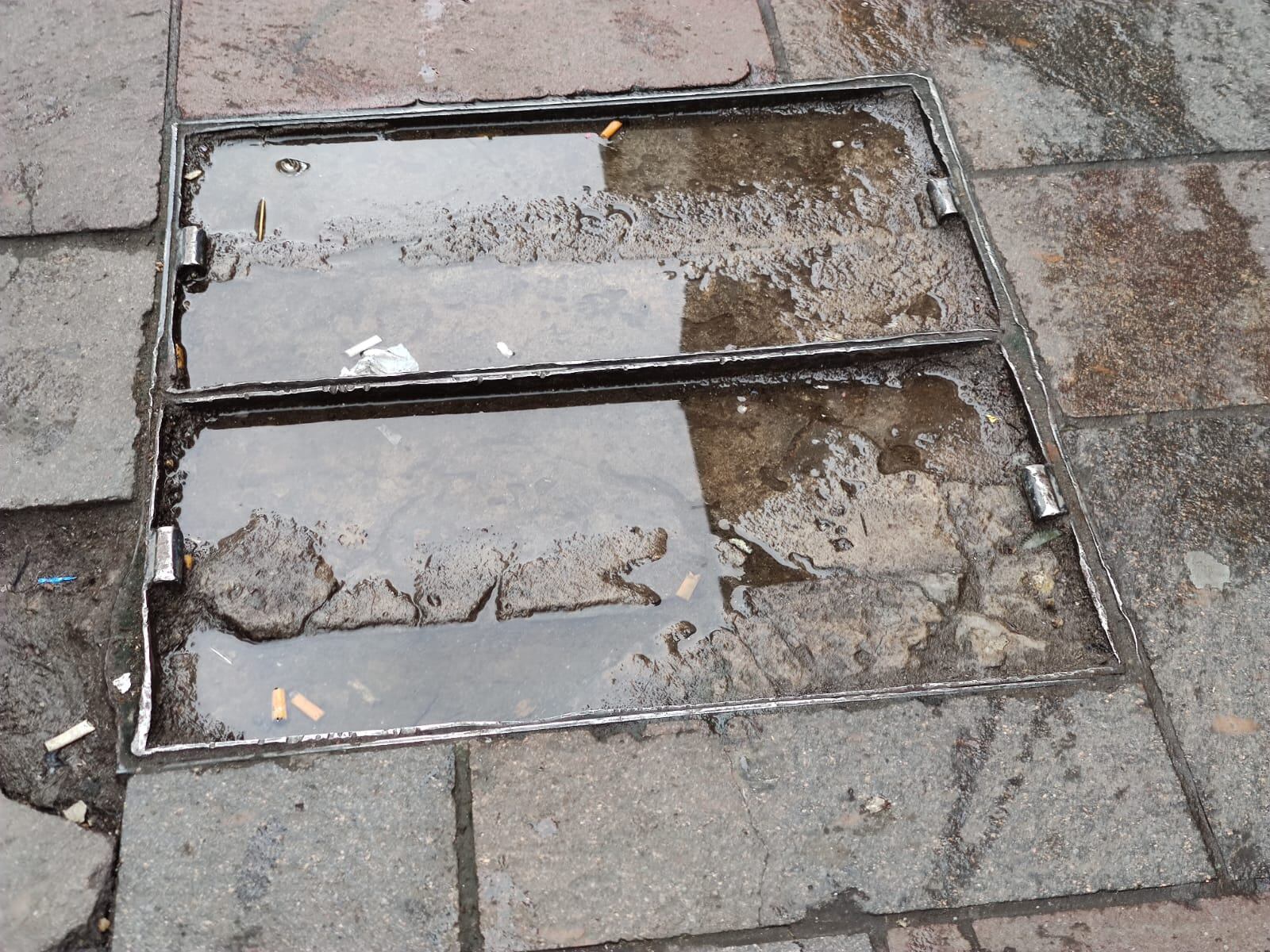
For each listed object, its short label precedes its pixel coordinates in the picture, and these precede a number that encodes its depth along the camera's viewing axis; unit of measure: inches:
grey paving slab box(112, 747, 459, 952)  77.5
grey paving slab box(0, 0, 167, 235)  115.3
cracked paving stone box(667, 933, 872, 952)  78.7
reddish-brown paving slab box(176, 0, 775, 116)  127.0
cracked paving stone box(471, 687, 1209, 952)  80.2
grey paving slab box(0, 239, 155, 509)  97.3
